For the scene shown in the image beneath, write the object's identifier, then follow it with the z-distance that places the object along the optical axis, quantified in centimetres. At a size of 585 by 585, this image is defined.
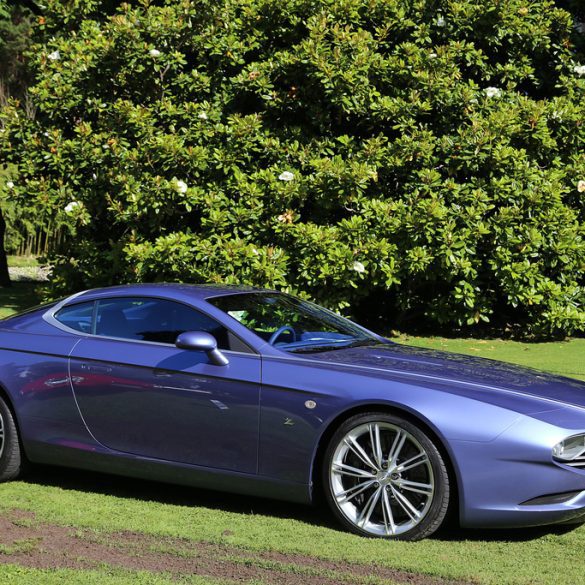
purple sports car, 887
